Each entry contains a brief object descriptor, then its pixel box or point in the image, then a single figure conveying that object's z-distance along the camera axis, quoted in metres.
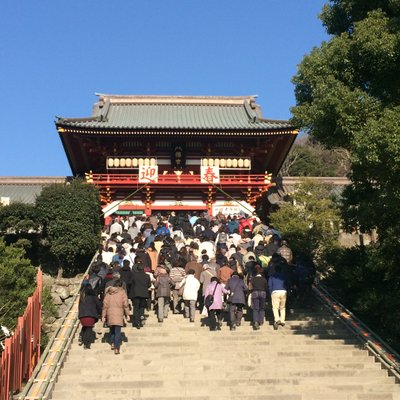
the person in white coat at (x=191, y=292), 13.06
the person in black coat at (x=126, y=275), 12.73
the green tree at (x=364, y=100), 9.88
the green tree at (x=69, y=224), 19.67
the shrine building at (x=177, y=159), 26.52
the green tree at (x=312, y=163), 46.66
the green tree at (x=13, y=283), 14.02
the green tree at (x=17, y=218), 19.94
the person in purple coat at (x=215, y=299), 12.55
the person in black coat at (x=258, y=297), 12.79
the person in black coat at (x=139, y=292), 12.49
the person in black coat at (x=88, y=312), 11.55
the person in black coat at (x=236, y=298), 12.70
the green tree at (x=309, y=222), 19.89
